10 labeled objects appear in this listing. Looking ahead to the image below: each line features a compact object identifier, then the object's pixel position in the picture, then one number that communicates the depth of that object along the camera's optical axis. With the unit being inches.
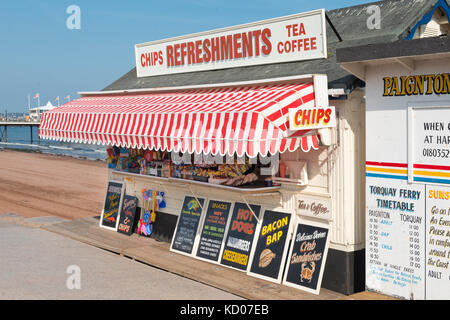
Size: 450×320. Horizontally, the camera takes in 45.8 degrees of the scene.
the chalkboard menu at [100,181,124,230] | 487.8
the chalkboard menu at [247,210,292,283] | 324.8
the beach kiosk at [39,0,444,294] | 293.9
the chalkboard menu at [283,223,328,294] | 302.5
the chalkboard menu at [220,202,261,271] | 347.6
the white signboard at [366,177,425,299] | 267.3
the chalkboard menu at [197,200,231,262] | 370.9
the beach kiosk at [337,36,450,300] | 255.1
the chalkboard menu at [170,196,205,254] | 393.7
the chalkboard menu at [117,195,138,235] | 466.4
